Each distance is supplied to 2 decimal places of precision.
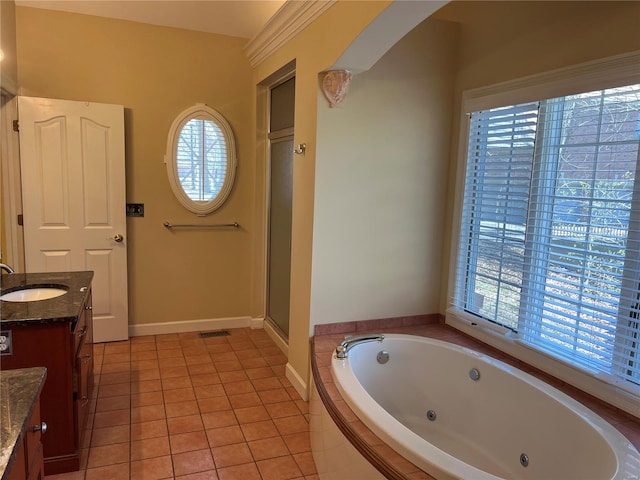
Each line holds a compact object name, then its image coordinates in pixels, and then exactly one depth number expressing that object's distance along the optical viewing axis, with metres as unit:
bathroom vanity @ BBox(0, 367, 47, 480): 0.99
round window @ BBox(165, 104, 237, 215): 3.83
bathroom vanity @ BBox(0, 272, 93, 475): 1.93
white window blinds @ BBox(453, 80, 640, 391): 1.97
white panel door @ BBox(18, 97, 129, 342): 3.39
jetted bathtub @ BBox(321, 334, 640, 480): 1.69
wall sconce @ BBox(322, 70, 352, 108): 2.53
